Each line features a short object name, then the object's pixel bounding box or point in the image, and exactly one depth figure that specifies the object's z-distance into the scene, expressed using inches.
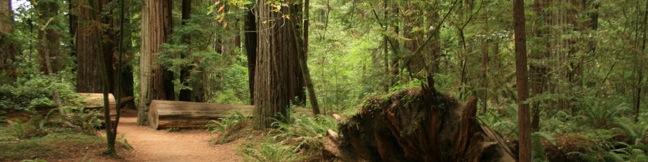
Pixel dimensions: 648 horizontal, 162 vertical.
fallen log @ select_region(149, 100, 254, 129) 467.2
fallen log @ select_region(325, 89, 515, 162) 208.8
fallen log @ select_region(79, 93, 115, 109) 491.3
